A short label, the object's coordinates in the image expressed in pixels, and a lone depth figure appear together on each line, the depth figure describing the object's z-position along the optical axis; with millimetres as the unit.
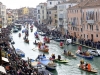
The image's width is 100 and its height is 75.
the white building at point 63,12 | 66619
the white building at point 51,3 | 95712
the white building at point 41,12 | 99212
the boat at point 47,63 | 30281
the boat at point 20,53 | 38950
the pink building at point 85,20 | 48497
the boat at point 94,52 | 38038
